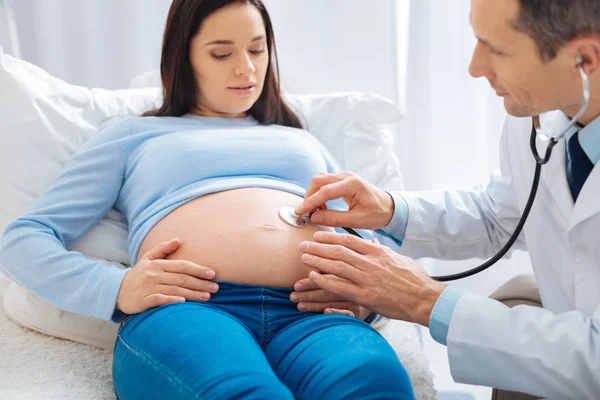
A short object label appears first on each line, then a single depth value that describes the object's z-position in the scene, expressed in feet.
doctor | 3.65
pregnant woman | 3.68
